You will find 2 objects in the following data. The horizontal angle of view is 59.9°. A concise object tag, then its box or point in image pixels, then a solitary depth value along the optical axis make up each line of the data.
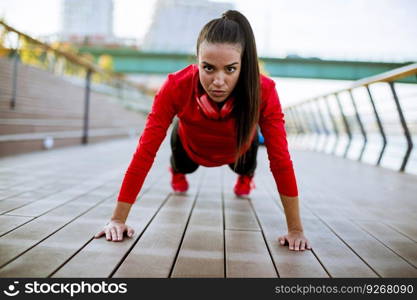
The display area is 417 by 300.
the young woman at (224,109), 1.40
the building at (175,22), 57.17
